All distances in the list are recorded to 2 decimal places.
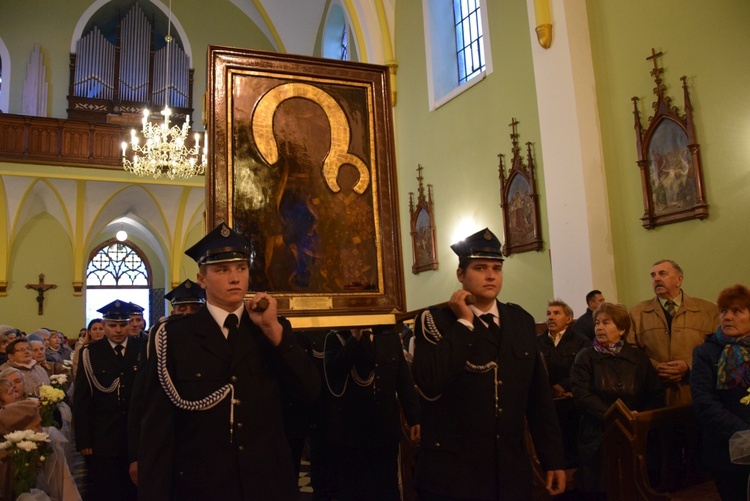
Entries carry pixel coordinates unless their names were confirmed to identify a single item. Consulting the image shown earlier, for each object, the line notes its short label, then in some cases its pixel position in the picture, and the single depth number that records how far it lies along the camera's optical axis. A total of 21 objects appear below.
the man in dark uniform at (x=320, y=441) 4.16
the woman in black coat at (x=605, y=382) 3.88
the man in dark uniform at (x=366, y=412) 3.78
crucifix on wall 15.38
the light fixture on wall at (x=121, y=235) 17.16
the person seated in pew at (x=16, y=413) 3.82
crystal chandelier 11.32
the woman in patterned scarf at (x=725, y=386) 3.20
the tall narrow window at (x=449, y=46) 9.76
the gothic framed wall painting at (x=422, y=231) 10.28
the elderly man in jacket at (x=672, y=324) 4.24
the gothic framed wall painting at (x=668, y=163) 6.15
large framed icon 3.06
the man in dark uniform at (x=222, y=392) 2.23
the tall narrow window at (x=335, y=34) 13.65
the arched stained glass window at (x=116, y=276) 17.55
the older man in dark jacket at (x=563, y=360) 4.51
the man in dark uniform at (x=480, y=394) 2.41
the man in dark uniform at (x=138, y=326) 5.18
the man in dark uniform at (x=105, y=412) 4.16
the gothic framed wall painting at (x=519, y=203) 8.05
